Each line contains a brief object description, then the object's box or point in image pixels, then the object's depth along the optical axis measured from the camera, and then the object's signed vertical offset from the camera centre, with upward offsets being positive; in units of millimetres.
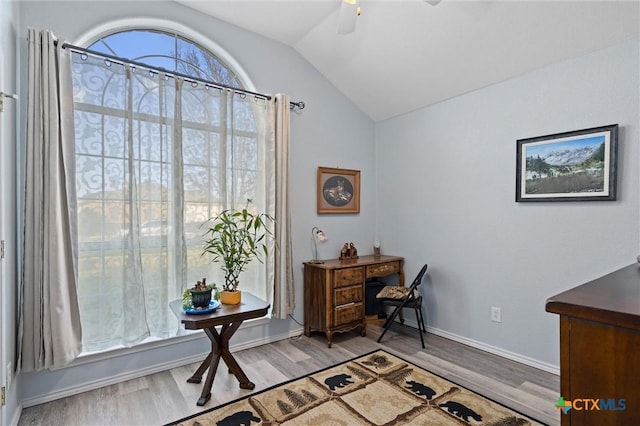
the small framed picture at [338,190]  3492 +231
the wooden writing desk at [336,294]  3049 -807
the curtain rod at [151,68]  2137 +1074
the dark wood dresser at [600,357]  805 -389
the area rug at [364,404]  1922 -1241
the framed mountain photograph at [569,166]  2215 +326
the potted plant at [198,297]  2141 -569
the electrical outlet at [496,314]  2820 -917
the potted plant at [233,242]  2376 -241
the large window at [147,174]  2225 +294
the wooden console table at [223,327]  2043 -797
